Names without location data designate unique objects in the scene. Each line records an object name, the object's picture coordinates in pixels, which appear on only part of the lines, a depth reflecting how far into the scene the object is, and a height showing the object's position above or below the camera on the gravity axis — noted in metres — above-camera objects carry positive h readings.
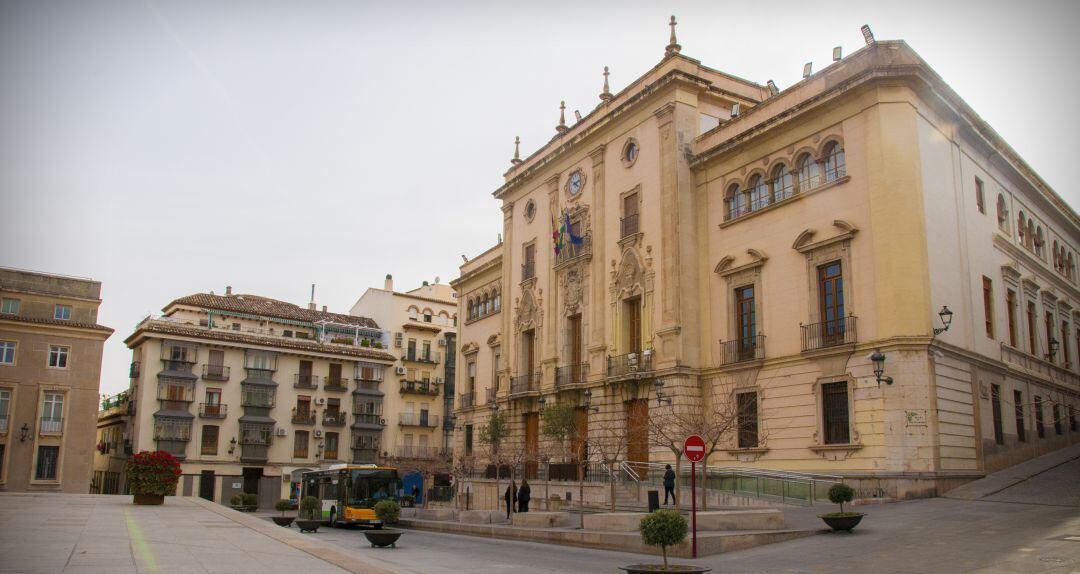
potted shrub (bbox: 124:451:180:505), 30.75 -1.22
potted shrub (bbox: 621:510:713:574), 14.14 -1.30
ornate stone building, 24.95 +5.87
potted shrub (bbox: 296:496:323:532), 32.78 -2.50
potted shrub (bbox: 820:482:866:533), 18.72 -1.51
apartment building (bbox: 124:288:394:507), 53.47 +3.12
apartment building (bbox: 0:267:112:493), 47.44 +3.24
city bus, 31.92 -1.79
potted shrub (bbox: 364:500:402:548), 20.41 -2.11
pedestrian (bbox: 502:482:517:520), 30.79 -1.80
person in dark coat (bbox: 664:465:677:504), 26.05 -1.00
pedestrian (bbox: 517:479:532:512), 30.43 -1.81
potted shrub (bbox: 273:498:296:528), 34.80 -2.98
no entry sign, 16.55 -0.02
